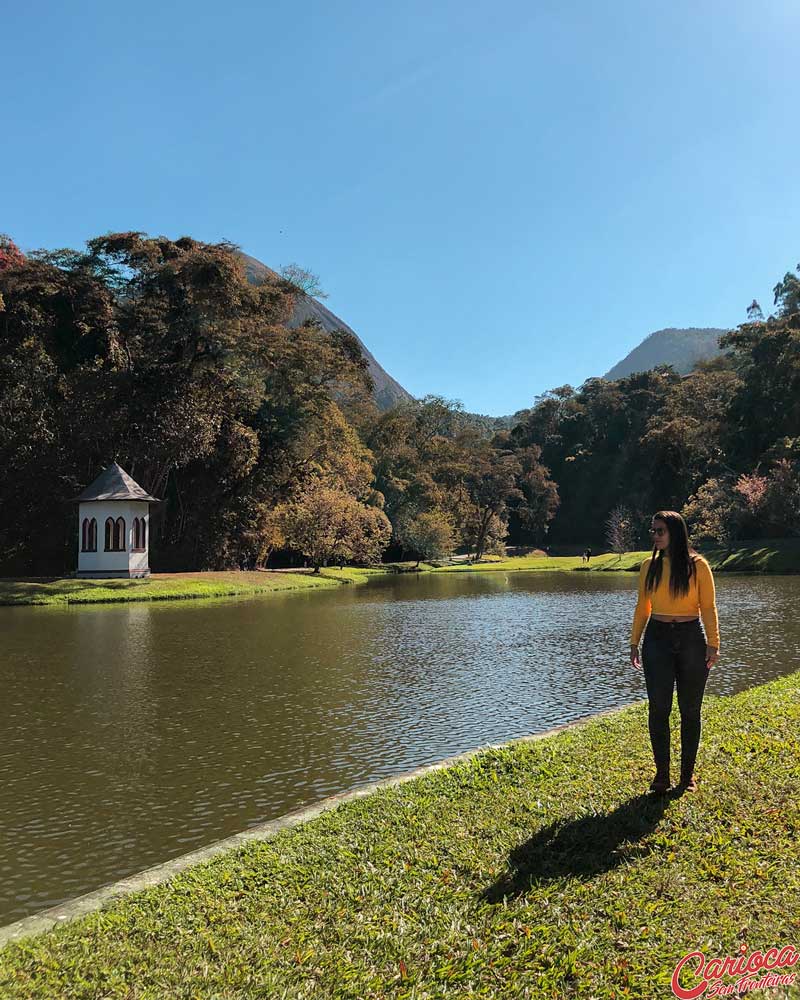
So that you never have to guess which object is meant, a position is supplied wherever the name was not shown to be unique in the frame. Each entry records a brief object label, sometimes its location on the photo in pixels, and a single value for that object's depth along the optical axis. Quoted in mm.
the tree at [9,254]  34672
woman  5059
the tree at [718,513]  48438
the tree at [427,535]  57875
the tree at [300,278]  43594
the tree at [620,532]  63531
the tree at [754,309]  74706
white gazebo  30438
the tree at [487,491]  69750
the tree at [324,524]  41125
